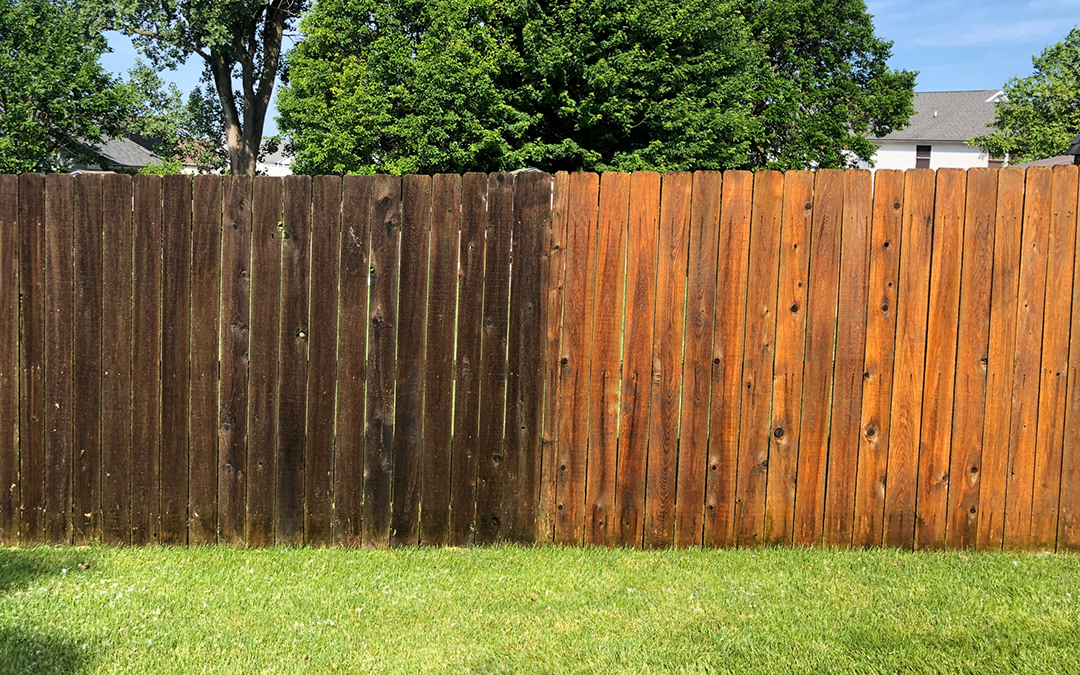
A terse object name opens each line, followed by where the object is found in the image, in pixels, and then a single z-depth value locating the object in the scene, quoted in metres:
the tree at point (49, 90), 31.31
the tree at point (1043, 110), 45.22
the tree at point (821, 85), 36.19
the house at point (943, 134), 67.44
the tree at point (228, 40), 33.84
